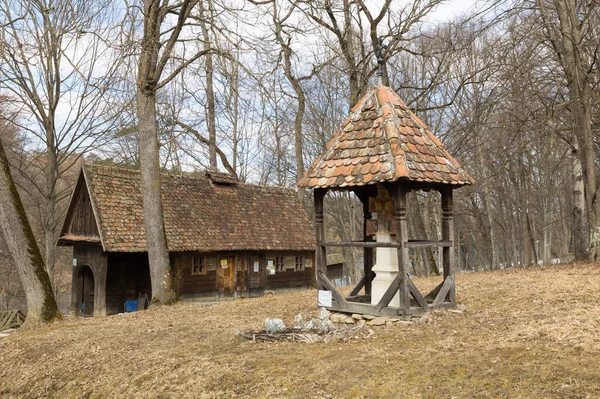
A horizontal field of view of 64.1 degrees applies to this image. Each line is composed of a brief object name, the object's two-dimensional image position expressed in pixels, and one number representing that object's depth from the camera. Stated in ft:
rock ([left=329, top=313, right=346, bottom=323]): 26.55
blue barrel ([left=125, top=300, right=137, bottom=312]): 65.51
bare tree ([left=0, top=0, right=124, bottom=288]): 61.41
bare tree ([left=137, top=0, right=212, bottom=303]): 42.78
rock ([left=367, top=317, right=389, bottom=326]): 24.91
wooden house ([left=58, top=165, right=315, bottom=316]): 61.46
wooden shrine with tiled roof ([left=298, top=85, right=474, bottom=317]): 25.07
